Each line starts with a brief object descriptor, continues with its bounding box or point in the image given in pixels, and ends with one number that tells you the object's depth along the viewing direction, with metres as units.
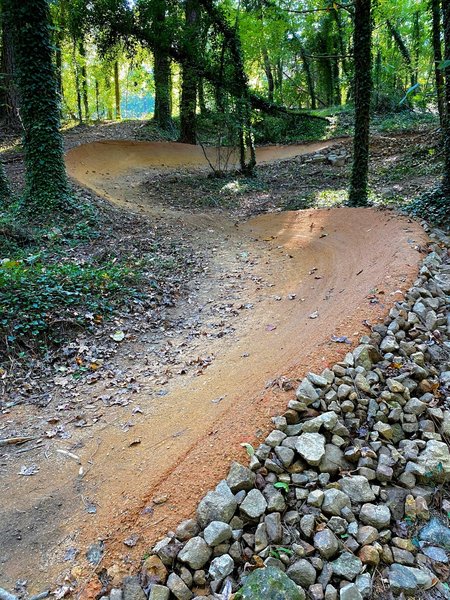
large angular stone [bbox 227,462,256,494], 2.86
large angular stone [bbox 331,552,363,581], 2.44
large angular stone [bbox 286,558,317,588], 2.41
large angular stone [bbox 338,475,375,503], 2.84
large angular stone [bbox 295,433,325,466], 2.99
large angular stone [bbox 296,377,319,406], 3.46
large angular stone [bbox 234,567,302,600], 2.28
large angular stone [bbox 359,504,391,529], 2.71
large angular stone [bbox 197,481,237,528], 2.68
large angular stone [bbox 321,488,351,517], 2.74
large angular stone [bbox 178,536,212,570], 2.49
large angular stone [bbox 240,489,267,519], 2.70
